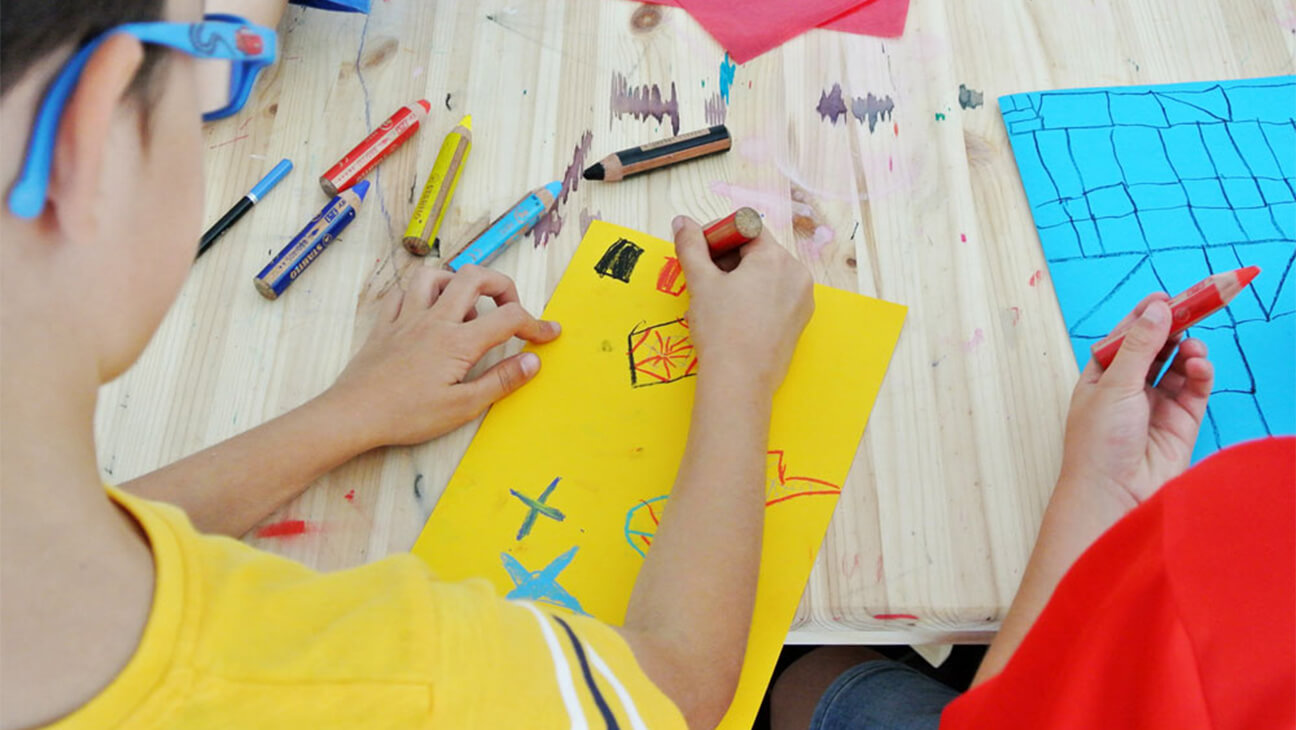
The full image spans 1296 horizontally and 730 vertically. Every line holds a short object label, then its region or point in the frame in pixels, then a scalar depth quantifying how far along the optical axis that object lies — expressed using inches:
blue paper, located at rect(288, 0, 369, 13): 32.8
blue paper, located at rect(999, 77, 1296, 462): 25.2
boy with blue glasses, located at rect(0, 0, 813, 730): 12.2
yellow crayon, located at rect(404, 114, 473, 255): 27.7
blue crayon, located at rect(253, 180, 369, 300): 26.9
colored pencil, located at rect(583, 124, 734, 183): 28.5
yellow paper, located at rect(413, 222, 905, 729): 22.4
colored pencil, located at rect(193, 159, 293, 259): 27.9
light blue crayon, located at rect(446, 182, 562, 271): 27.3
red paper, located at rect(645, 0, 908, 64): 31.3
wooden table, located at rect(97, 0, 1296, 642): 23.1
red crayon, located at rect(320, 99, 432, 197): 28.7
